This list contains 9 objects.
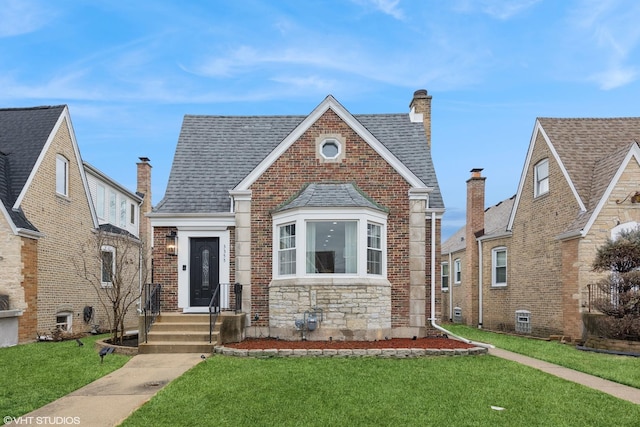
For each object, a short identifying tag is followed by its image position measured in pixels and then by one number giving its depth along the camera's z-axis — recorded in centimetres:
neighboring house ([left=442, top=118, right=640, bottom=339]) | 1429
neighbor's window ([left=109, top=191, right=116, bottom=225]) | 2144
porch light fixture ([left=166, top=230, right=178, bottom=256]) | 1361
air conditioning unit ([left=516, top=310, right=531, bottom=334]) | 1761
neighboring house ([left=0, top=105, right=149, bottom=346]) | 1365
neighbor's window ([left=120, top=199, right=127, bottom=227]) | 2262
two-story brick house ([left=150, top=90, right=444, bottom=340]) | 1230
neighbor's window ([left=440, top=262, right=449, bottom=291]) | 2699
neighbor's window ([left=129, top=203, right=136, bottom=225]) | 2397
